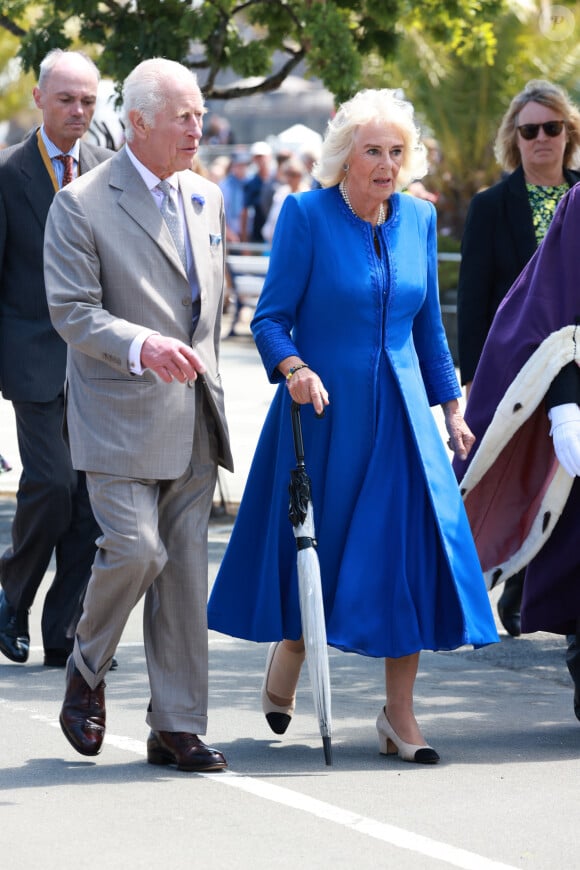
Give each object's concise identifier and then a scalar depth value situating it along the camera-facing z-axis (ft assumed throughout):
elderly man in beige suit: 33.94
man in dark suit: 44.55
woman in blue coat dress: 35.96
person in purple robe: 38.86
